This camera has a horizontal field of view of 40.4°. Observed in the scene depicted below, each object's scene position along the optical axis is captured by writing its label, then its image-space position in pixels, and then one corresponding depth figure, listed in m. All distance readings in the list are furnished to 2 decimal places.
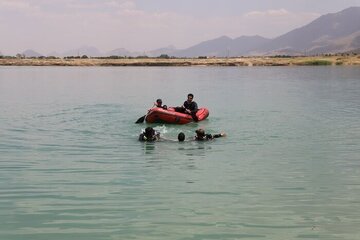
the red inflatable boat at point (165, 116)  25.55
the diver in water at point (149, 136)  20.41
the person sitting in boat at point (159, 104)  26.10
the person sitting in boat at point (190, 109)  26.84
